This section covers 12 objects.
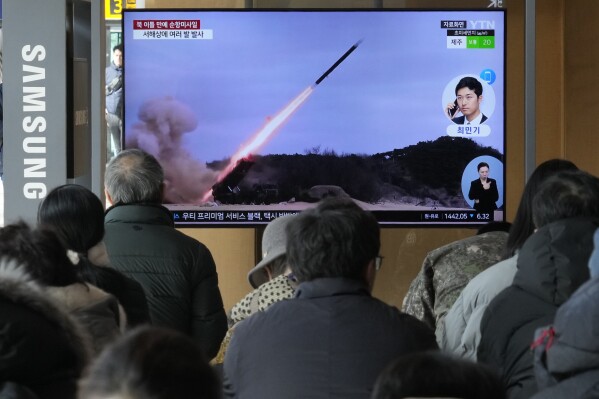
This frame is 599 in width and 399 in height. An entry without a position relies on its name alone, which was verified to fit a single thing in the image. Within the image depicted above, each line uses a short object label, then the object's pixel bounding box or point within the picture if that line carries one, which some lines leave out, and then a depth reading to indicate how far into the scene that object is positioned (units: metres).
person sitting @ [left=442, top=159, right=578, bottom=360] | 7.09
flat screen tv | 11.48
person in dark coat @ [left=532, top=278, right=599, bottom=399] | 4.56
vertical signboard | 10.48
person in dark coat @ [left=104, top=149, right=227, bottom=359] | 8.41
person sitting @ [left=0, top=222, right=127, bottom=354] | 5.49
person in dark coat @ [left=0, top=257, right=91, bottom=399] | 4.57
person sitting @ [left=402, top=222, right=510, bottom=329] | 8.46
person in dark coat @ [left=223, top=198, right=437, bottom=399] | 5.42
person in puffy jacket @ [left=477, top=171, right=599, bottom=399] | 5.81
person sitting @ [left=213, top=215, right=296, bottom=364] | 7.00
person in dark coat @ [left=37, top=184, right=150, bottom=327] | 6.80
